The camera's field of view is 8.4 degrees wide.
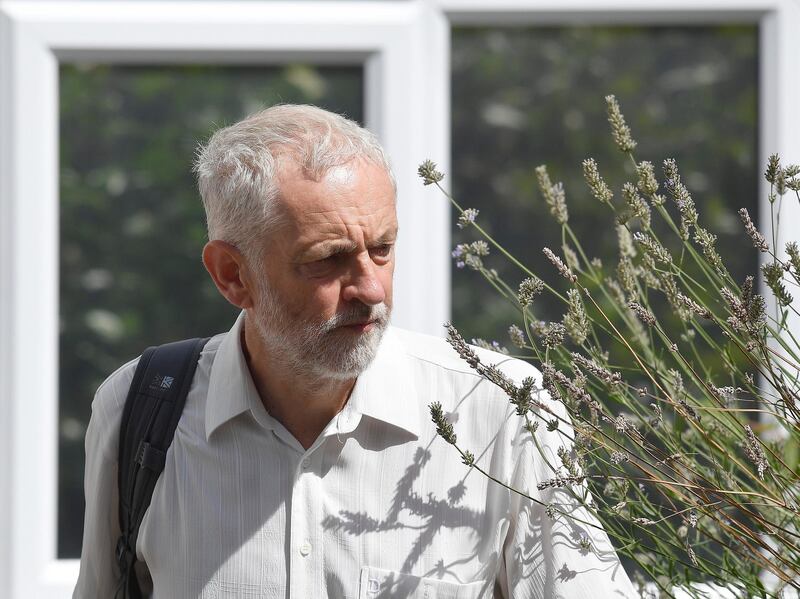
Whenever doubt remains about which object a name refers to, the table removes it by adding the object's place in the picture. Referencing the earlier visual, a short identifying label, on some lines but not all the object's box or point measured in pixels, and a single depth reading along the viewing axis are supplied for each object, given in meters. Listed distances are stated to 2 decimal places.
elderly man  4.93
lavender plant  4.76
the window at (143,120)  5.58
